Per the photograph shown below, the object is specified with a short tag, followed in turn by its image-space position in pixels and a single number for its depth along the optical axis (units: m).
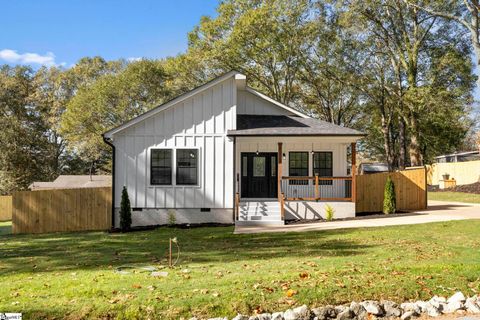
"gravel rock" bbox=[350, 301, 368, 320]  5.18
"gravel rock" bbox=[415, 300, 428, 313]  5.36
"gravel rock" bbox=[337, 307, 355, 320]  5.13
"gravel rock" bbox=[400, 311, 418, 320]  5.21
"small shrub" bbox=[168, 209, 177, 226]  15.17
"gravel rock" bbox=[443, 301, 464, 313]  5.38
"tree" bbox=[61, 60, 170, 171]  34.03
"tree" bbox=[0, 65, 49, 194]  37.19
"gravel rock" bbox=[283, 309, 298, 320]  5.02
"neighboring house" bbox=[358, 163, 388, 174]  42.34
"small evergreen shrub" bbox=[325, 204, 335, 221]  14.88
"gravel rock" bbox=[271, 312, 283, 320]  5.02
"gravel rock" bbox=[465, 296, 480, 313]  5.38
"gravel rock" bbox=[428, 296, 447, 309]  5.44
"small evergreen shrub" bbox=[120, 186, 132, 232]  14.70
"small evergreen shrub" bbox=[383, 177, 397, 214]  15.87
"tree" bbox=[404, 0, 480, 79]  25.69
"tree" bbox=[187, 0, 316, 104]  27.88
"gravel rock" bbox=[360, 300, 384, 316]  5.25
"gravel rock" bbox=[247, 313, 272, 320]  4.99
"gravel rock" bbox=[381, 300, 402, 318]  5.28
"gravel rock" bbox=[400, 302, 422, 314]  5.34
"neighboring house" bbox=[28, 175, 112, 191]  31.36
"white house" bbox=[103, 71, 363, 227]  15.24
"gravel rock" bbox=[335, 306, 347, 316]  5.22
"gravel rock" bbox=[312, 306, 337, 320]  5.13
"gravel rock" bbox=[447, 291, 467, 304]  5.53
